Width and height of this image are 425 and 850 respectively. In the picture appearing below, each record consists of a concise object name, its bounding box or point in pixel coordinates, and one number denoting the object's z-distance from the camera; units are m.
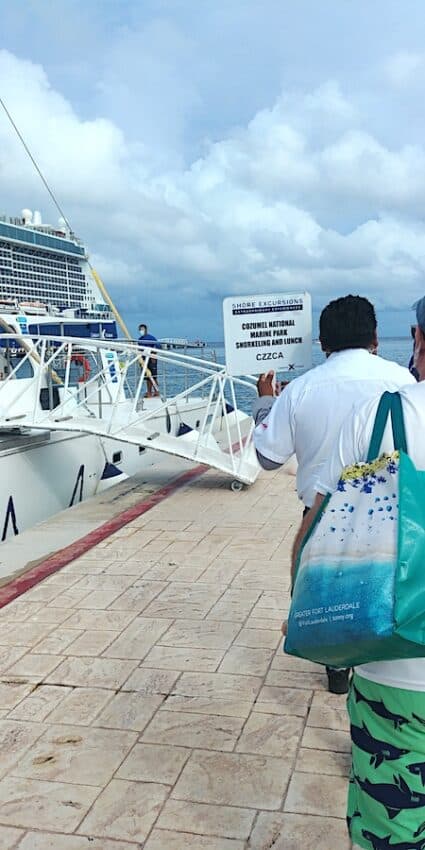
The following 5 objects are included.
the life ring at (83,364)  11.71
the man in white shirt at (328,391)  2.36
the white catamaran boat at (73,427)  8.54
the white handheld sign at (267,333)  3.89
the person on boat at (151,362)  14.45
